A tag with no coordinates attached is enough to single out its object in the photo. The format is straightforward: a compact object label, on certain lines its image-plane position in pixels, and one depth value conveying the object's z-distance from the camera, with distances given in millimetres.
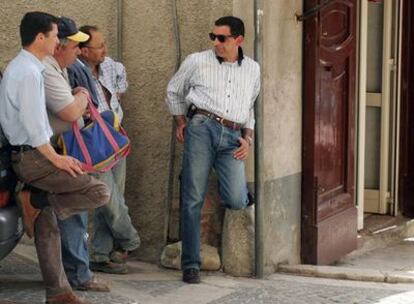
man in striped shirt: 8209
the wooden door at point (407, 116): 12733
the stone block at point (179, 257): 8793
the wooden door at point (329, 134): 9494
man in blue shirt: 6610
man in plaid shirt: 8245
